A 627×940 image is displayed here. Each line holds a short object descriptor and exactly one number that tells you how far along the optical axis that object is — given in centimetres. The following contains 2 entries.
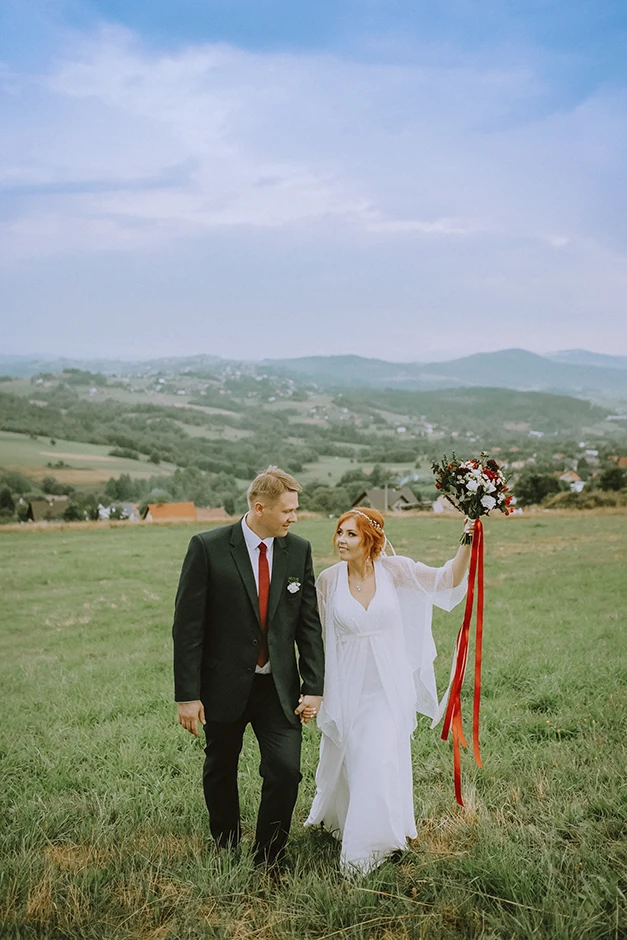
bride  427
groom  424
